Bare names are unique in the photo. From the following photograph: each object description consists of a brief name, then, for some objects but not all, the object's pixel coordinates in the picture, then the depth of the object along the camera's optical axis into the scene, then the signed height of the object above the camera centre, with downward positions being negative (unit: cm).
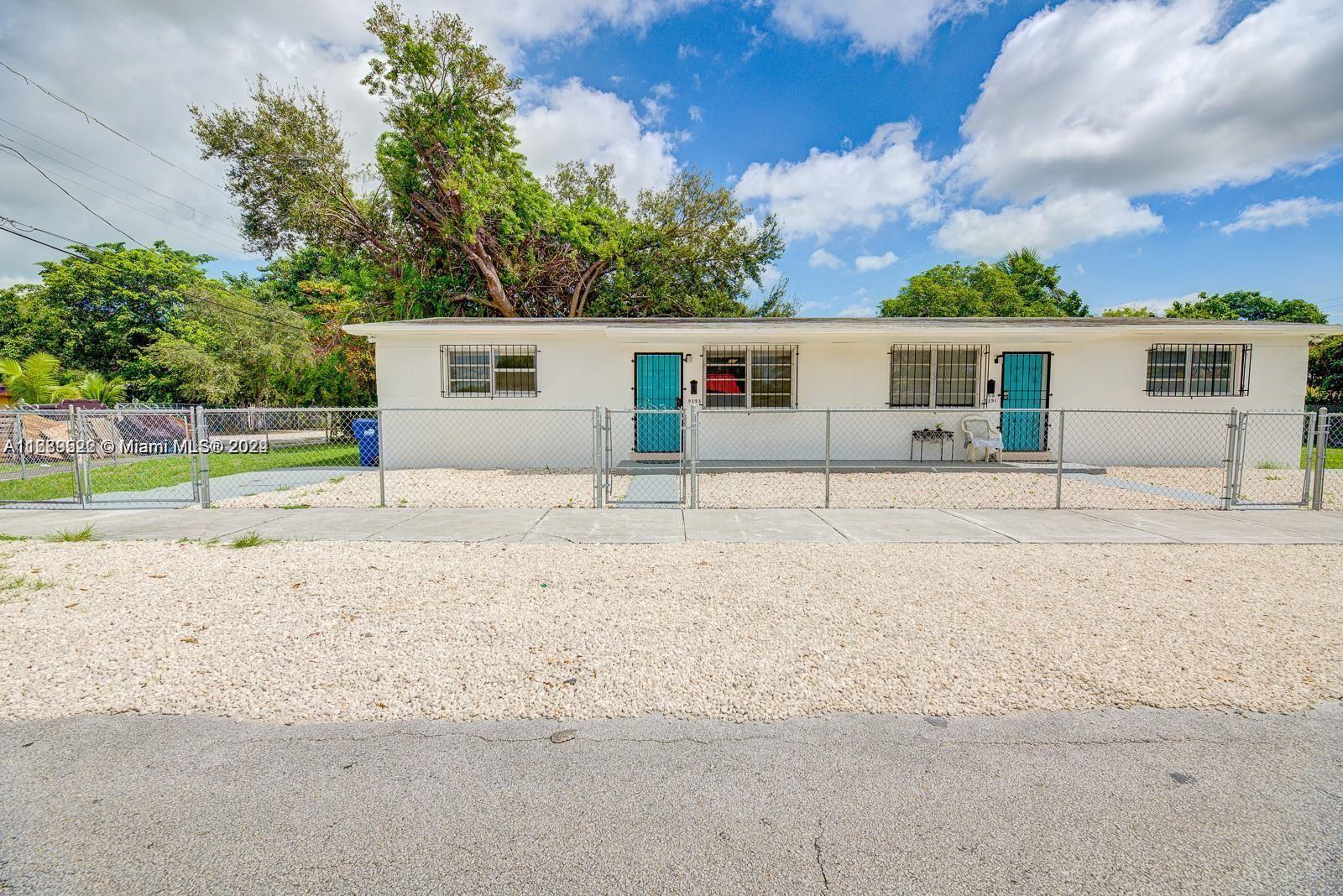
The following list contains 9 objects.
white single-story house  1164 +58
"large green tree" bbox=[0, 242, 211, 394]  2700 +491
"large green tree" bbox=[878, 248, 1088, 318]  2856 +605
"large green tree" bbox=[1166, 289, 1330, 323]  2620 +477
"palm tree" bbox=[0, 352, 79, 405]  1712 +100
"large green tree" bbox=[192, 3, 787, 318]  1712 +650
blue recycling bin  1209 -58
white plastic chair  1127 -57
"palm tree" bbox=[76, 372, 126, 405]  1888 +83
